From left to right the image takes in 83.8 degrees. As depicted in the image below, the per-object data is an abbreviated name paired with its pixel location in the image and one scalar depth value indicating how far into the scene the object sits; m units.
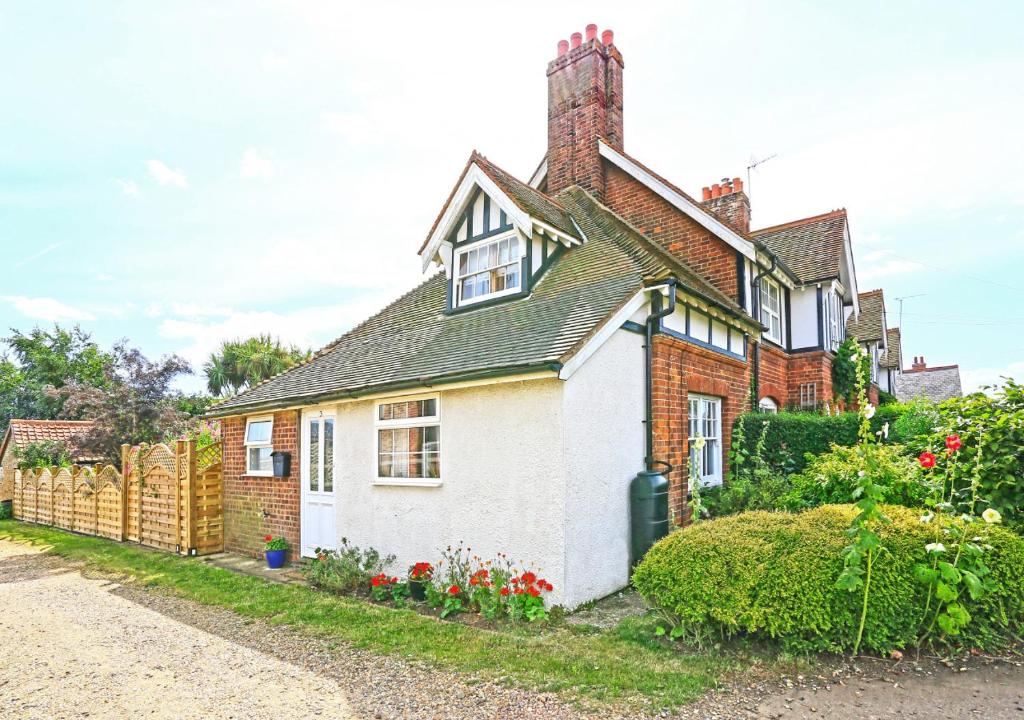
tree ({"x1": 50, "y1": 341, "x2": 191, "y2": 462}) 19.02
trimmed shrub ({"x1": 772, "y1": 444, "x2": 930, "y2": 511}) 6.62
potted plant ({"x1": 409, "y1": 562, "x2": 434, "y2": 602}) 7.51
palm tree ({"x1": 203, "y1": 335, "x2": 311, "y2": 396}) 30.48
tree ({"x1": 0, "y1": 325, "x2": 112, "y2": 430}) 34.50
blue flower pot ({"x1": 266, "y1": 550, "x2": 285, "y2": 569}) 9.91
